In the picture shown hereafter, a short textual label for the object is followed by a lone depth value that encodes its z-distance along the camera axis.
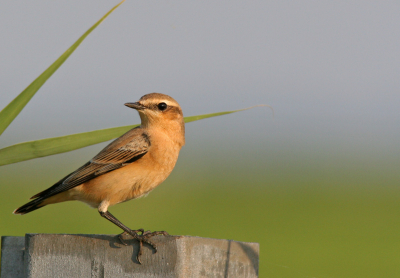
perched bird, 8.47
